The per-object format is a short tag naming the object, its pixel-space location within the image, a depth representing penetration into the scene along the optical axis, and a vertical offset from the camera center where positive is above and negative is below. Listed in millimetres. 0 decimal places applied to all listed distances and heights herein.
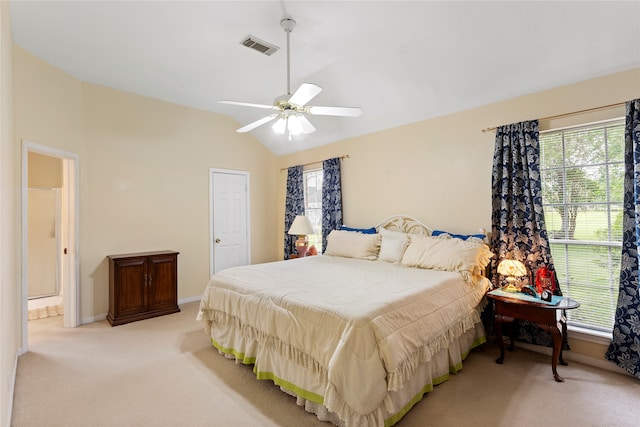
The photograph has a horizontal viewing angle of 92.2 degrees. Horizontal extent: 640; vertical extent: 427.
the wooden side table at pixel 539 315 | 2482 -873
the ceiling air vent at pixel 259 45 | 2988 +1702
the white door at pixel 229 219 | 5152 -73
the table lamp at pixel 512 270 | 2854 -542
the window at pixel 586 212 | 2699 +2
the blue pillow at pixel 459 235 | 3240 -245
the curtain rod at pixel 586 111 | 2619 +908
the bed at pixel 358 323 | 1812 -783
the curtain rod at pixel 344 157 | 4725 +882
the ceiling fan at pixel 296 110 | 2414 +898
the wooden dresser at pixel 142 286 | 3832 -926
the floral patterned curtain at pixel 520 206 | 2939 +64
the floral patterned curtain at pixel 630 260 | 2457 -389
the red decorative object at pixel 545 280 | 2711 -606
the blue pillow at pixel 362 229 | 4230 -225
